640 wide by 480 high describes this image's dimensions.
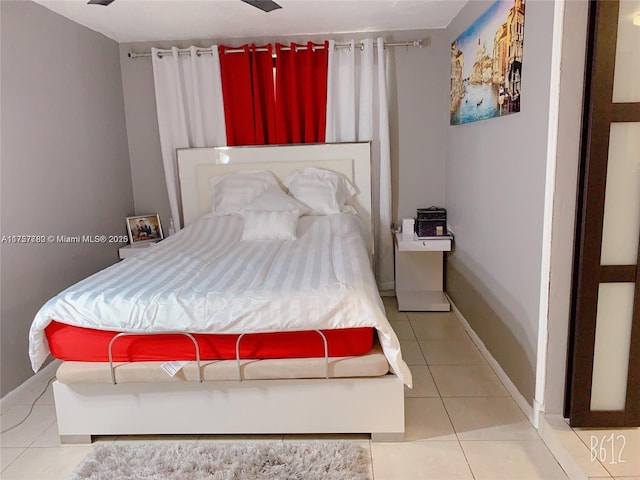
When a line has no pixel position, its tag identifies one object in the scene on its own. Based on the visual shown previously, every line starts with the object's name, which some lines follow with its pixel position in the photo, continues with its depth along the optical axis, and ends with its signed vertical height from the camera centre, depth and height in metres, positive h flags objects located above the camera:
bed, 2.05 -0.87
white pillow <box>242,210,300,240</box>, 3.30 -0.44
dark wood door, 1.88 -0.40
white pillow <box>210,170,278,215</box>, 3.86 -0.21
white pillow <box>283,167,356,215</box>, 3.81 -0.24
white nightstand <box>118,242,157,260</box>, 3.81 -0.66
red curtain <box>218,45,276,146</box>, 3.96 +0.55
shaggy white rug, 1.95 -1.24
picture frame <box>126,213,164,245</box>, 4.05 -0.54
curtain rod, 3.92 +0.91
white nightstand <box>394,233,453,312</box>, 3.83 -1.03
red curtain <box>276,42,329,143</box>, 3.94 +0.56
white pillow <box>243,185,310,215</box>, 3.66 -0.31
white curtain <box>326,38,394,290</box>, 3.92 +0.44
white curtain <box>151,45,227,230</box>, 3.99 +0.50
